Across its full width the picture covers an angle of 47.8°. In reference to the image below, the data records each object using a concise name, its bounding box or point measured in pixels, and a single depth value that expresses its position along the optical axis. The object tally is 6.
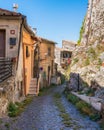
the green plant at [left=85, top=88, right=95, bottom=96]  10.62
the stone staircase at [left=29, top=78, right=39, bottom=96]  11.40
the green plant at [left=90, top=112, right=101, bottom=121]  6.56
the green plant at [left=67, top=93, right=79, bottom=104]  9.34
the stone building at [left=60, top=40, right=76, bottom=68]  23.65
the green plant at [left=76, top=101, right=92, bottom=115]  7.28
